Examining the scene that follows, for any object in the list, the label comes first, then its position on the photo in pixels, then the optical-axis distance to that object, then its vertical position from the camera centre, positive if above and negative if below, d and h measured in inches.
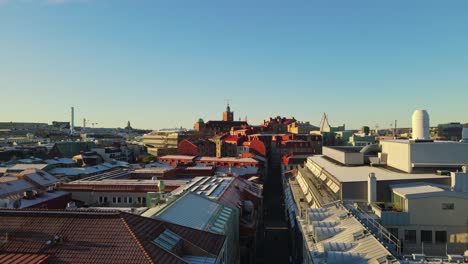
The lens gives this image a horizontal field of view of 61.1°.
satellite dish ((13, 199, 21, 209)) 1445.6 -268.5
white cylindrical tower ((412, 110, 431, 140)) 1451.4 +29.3
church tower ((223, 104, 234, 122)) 7593.0 +316.4
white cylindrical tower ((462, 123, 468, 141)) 1625.2 -5.8
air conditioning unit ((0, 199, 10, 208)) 1183.9 -217.9
